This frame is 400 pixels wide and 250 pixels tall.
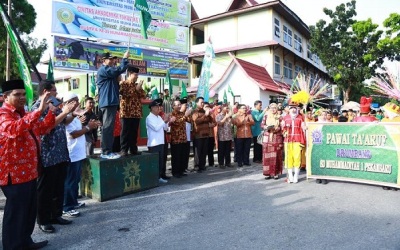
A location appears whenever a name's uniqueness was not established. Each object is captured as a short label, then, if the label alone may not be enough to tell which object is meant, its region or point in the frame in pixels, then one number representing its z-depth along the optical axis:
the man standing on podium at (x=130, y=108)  5.72
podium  5.07
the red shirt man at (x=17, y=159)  2.80
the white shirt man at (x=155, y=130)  6.38
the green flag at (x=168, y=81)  14.35
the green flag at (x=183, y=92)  14.00
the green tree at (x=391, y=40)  17.05
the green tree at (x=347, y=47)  19.14
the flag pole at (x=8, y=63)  9.68
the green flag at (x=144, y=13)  6.18
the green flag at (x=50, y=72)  9.93
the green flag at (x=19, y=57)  5.61
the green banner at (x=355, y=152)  5.63
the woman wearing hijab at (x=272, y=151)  6.80
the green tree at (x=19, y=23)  15.05
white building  18.53
